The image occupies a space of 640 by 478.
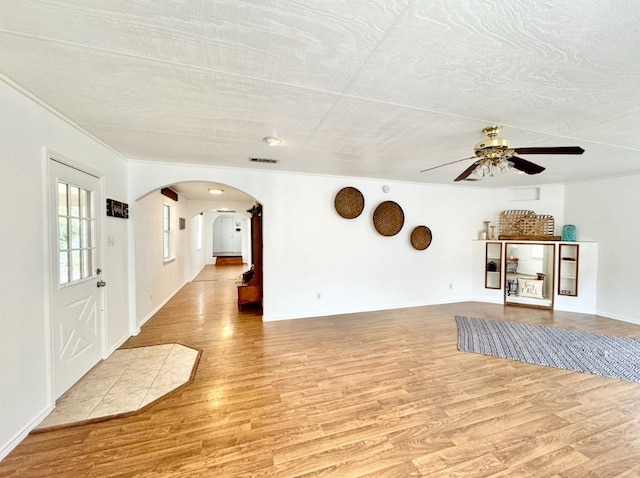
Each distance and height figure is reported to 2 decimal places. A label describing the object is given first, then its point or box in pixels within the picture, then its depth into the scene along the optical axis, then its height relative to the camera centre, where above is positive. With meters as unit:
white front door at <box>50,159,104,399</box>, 2.26 -0.42
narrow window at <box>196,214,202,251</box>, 9.87 -0.06
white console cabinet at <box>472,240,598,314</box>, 4.94 -0.80
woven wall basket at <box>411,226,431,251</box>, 5.29 -0.08
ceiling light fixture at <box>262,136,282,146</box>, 2.84 +0.99
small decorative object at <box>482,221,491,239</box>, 5.68 +0.07
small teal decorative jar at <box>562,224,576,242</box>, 5.04 +0.02
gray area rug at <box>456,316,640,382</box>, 2.91 -1.42
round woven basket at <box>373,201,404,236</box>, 4.99 +0.27
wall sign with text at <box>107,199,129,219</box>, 3.17 +0.27
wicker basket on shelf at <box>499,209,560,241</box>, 5.32 +0.16
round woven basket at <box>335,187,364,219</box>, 4.71 +0.53
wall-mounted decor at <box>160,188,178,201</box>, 5.28 +0.79
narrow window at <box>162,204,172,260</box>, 5.50 -0.01
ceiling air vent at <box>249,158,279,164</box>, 3.68 +0.99
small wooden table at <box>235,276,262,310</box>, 4.95 -1.14
